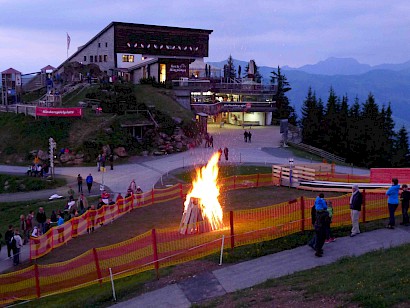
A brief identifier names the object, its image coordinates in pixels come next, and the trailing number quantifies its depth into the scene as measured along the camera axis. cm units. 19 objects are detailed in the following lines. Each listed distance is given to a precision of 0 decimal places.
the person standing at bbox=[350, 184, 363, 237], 1525
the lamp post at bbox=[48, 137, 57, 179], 3365
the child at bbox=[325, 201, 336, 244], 1491
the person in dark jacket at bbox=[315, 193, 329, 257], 1367
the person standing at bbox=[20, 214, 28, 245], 2108
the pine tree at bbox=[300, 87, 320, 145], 5953
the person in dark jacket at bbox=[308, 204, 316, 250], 1434
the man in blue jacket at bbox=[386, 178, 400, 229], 1572
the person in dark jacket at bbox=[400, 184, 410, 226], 1603
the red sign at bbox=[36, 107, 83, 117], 4619
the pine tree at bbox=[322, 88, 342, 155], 5859
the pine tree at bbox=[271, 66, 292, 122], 8544
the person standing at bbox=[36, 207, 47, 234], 2125
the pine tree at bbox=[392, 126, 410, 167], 5566
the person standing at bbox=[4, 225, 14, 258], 1871
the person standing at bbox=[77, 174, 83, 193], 3160
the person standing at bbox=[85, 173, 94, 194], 3141
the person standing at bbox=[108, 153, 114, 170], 3925
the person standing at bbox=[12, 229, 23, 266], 1812
